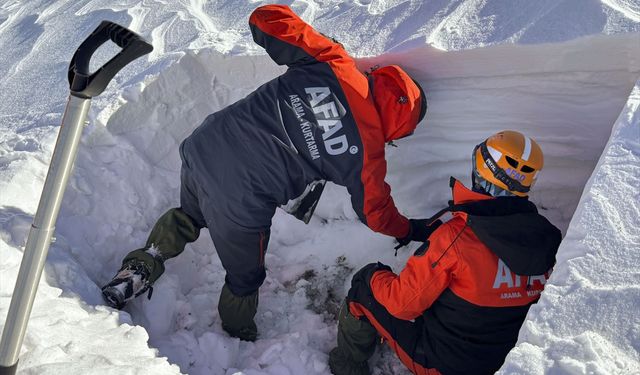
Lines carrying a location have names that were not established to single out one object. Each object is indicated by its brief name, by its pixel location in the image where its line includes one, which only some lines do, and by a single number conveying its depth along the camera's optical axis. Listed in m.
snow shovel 1.39
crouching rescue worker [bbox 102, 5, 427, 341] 2.28
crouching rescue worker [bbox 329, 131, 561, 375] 1.98
